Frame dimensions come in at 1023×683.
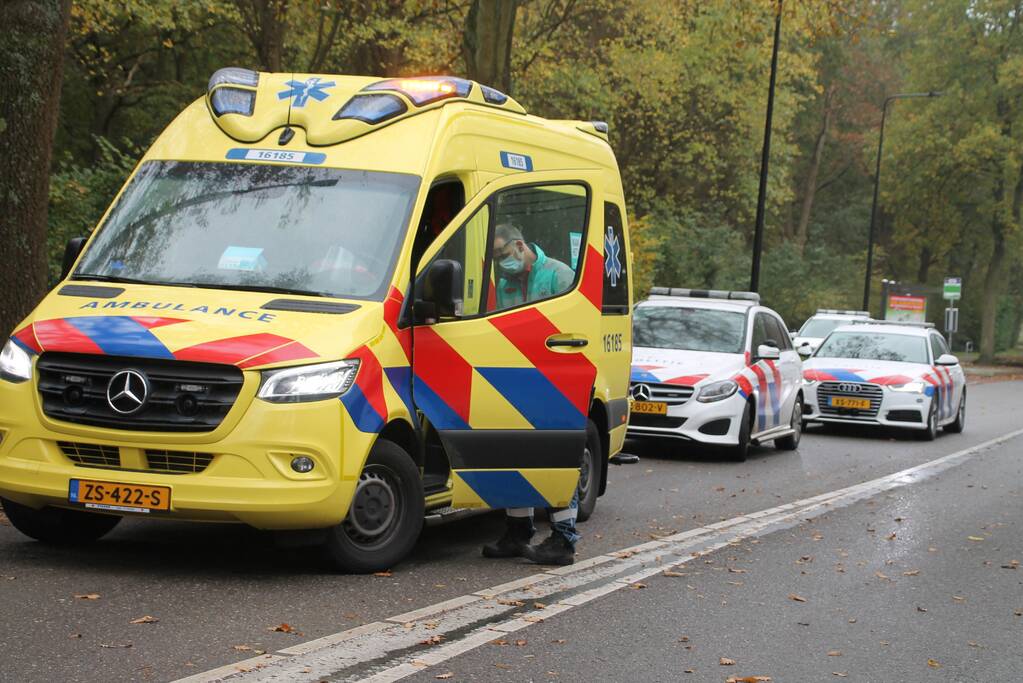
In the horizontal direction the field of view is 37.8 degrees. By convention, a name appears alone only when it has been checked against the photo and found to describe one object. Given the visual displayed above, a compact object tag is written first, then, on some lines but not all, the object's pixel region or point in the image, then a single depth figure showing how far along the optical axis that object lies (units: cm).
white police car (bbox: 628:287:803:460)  1530
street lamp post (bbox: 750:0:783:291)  3009
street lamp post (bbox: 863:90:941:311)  5142
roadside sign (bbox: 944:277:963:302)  4971
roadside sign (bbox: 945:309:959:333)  4969
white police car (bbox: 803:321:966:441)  2005
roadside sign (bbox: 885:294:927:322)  4944
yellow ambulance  715
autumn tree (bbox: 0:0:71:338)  1073
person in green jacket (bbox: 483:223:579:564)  823
